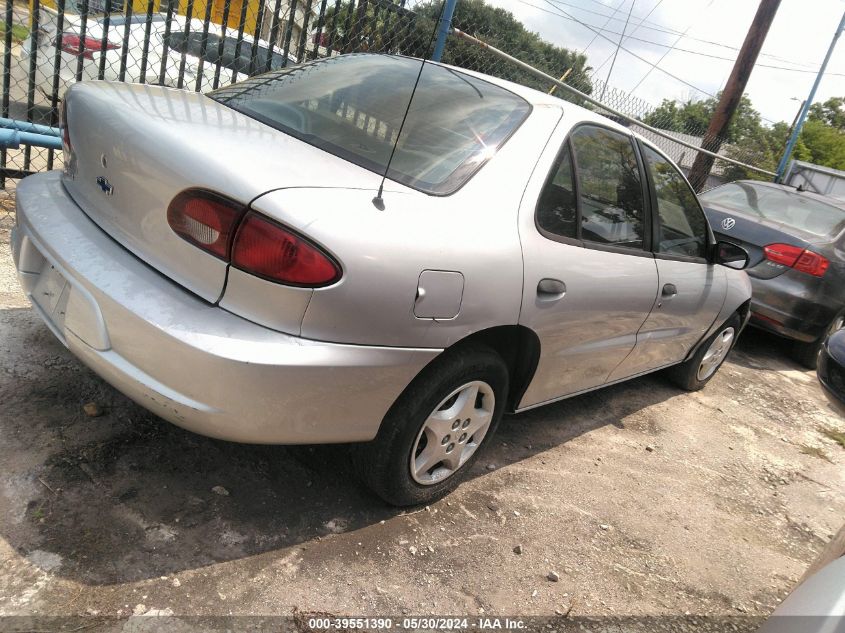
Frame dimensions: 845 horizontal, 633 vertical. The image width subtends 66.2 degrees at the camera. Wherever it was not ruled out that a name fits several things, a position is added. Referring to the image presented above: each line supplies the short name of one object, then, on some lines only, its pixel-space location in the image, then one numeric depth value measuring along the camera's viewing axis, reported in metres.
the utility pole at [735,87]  10.16
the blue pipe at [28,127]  4.13
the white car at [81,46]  4.55
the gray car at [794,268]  5.59
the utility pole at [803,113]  16.20
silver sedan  1.83
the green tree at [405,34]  5.39
